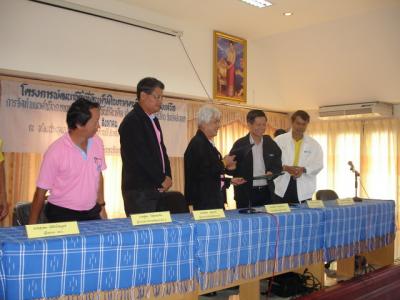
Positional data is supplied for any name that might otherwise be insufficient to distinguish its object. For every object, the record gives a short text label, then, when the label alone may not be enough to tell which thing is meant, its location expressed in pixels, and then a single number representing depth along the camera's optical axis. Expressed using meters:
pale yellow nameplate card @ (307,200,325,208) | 2.48
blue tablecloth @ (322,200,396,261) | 2.44
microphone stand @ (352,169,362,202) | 3.07
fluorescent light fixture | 4.61
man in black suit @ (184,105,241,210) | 2.36
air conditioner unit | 6.23
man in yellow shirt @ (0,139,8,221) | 2.48
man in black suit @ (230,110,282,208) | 2.77
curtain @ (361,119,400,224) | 6.48
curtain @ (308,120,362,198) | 6.99
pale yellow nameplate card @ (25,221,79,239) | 1.37
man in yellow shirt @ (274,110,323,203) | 3.07
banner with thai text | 4.26
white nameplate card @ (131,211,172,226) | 1.66
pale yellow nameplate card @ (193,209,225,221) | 1.84
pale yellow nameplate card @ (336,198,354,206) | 2.74
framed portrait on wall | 5.73
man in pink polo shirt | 1.81
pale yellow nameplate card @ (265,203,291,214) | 2.14
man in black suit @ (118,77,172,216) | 2.09
